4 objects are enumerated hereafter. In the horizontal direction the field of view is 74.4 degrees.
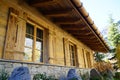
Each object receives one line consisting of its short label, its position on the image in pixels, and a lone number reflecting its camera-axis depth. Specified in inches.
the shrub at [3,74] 58.7
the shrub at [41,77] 78.2
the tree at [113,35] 397.4
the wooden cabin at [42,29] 70.8
